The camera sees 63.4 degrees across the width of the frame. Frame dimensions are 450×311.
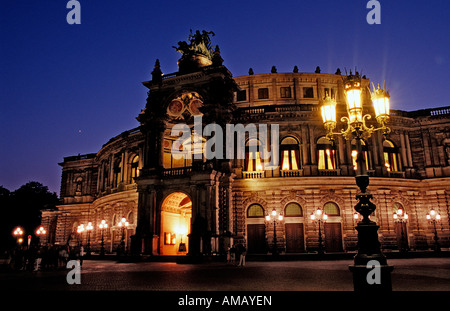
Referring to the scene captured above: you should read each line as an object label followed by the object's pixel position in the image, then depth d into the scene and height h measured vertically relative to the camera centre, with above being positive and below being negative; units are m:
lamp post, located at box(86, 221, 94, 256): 38.64 -1.24
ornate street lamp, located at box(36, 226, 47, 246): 52.84 +1.22
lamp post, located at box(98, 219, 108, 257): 35.93 -0.92
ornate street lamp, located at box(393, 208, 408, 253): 32.22 +1.60
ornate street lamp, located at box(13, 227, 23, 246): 38.59 +0.91
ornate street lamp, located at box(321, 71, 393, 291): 9.73 +1.62
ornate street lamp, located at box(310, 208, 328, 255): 29.05 +1.67
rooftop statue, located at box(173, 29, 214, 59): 35.78 +18.72
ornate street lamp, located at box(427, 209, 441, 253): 30.08 +1.48
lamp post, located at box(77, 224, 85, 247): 44.85 +0.86
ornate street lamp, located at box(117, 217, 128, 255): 32.47 -0.63
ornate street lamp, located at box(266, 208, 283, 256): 28.75 +1.71
